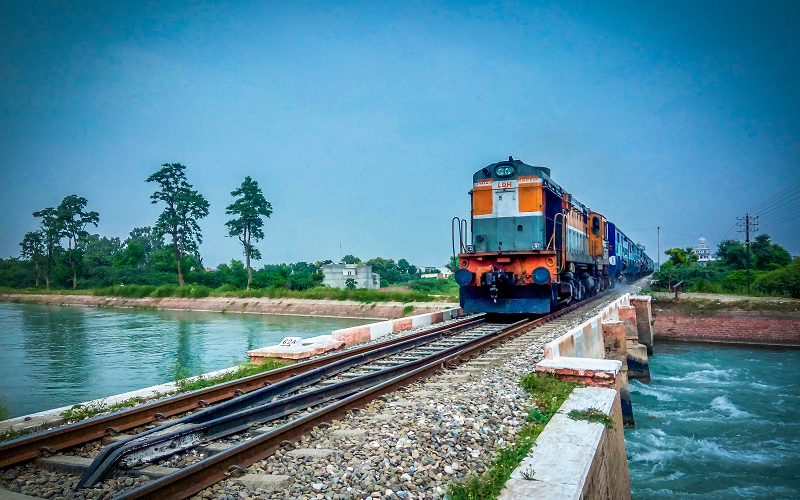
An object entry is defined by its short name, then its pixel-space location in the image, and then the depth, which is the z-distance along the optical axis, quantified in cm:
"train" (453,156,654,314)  1270
